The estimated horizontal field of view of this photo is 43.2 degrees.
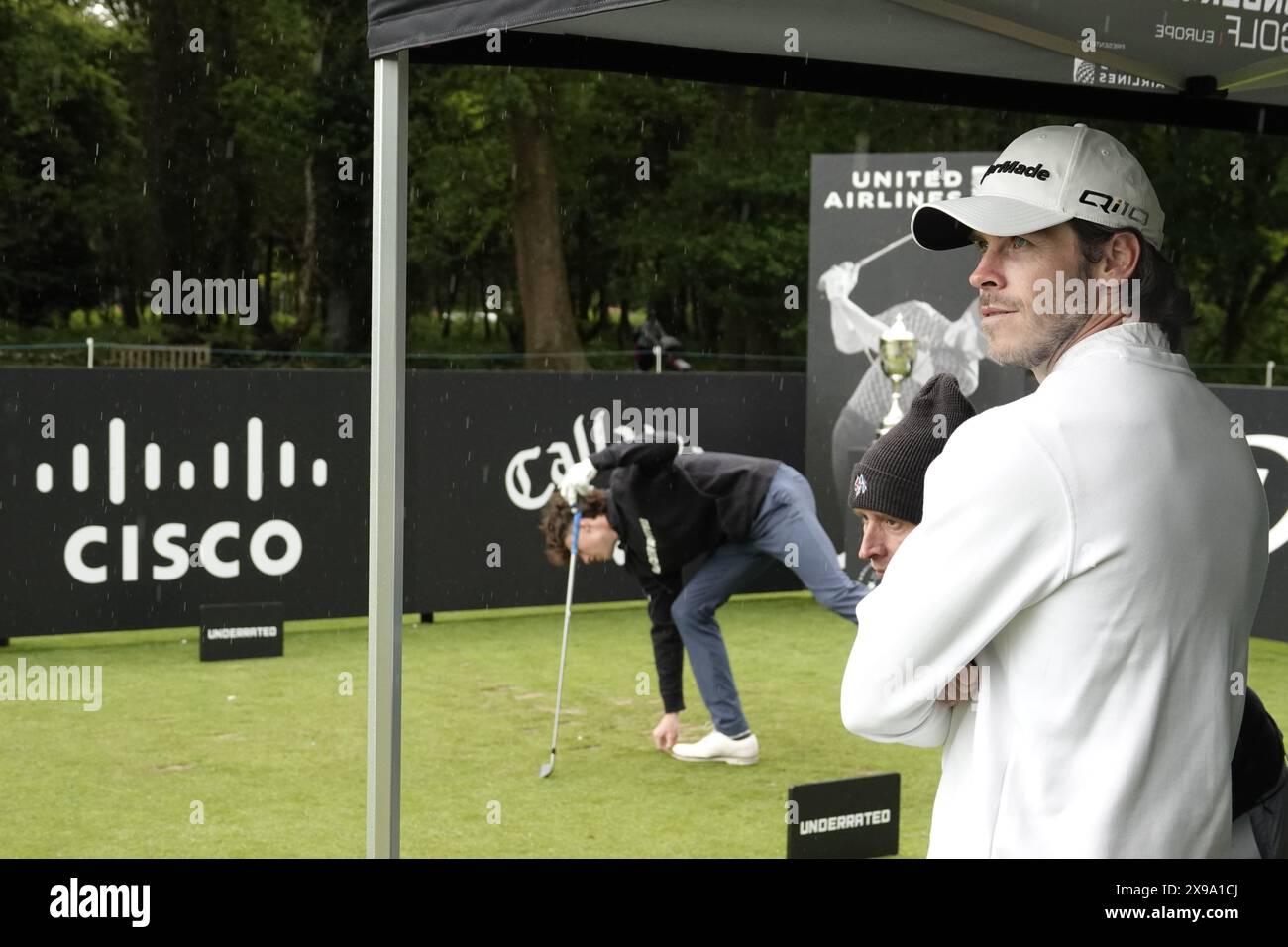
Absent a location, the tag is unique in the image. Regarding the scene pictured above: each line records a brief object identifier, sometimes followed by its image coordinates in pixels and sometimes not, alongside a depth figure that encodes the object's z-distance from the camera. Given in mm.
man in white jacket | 2158
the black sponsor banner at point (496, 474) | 11516
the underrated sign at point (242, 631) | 9984
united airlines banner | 12000
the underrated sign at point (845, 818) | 5805
